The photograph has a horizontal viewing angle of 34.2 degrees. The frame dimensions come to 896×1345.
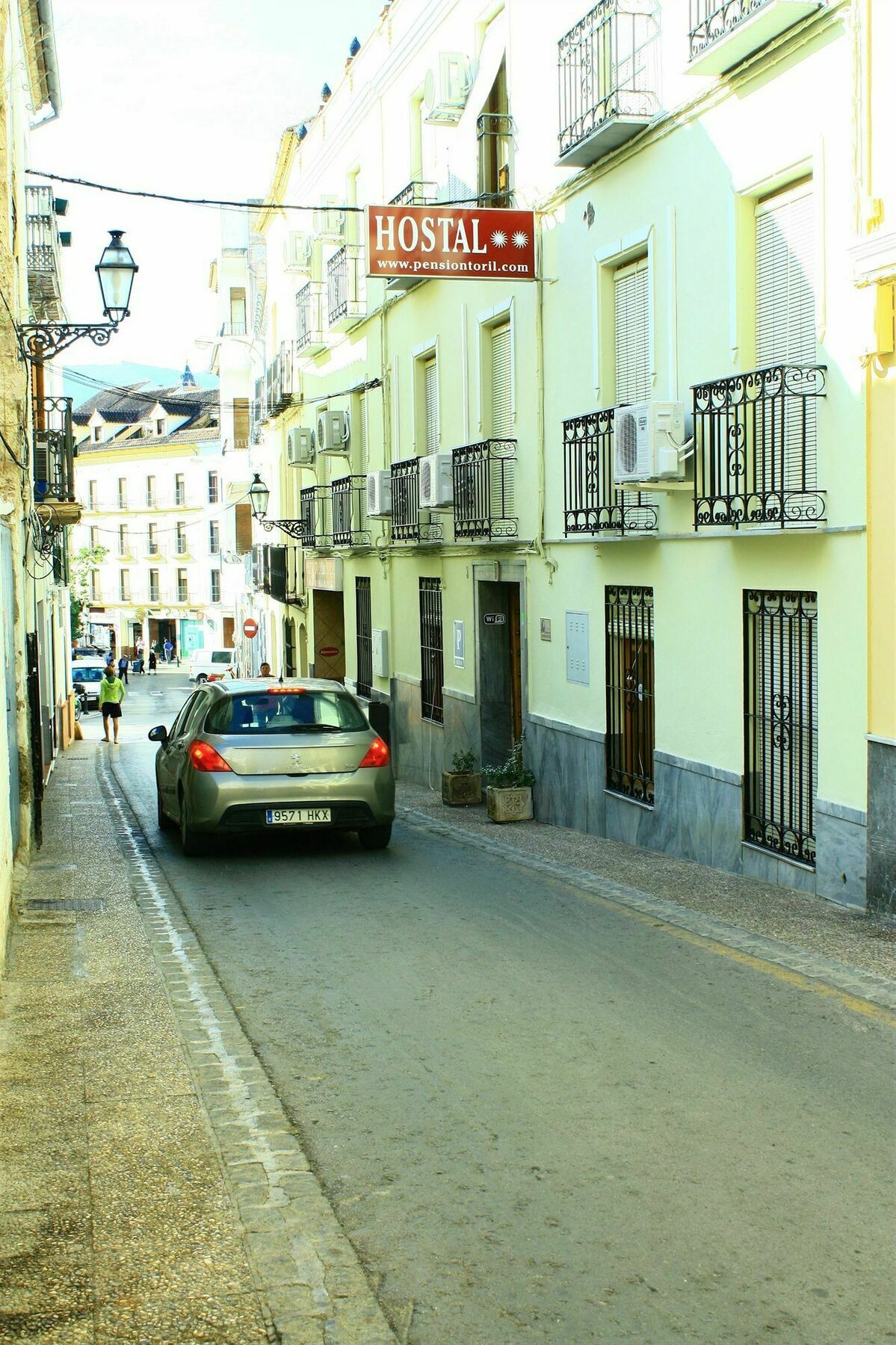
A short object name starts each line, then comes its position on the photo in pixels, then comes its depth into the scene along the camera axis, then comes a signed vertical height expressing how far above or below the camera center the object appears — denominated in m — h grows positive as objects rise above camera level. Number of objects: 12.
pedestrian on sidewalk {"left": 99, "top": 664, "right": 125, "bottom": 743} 32.50 -2.39
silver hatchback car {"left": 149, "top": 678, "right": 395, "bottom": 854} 11.77 -1.47
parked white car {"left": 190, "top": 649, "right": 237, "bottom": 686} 55.00 -2.89
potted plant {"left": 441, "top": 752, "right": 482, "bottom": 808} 17.44 -2.46
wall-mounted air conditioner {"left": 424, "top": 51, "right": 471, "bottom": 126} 17.67 +6.07
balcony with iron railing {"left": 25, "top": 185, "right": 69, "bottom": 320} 25.14 +6.13
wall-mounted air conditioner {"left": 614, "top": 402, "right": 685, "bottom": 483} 11.44 +1.08
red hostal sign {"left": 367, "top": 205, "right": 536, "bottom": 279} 13.81 +3.33
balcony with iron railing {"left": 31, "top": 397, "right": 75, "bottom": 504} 19.77 +1.81
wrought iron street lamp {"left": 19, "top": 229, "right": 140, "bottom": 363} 14.26 +2.91
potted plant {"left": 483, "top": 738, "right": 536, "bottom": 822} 15.77 -2.31
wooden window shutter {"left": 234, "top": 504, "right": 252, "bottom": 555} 48.50 +1.96
